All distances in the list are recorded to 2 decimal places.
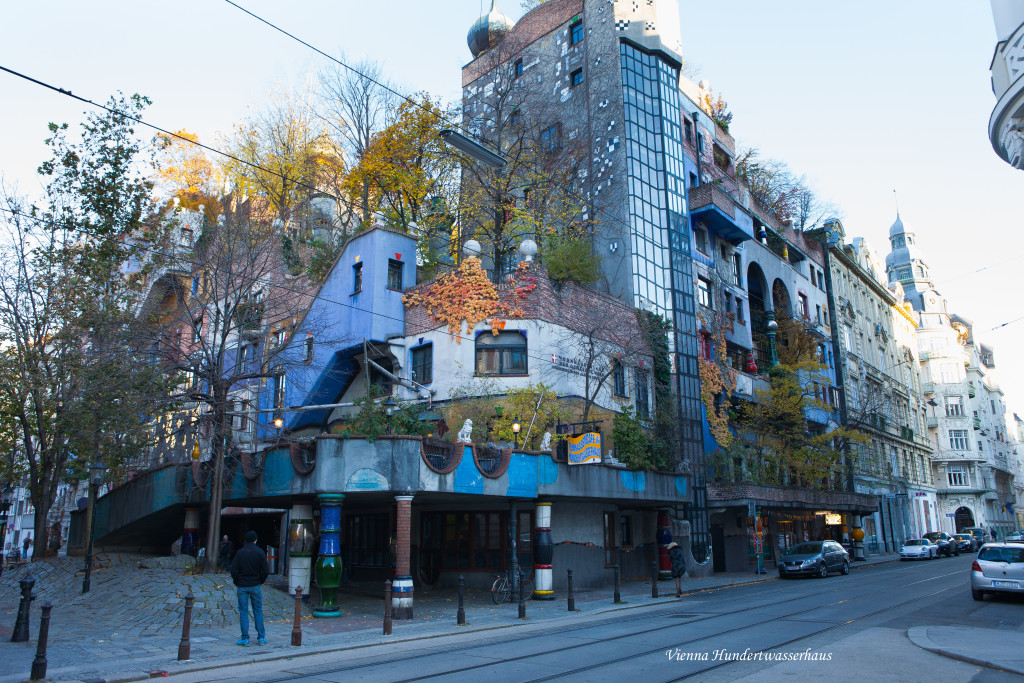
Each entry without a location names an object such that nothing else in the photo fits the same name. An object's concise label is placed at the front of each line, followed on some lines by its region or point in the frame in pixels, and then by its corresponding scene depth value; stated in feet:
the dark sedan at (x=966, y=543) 159.12
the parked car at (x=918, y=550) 136.56
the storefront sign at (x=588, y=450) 68.69
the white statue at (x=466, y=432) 65.88
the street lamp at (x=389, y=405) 69.62
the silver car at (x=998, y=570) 55.77
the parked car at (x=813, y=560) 92.27
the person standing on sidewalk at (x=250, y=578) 41.14
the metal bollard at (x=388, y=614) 46.73
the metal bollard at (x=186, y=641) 37.09
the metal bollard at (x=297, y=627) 41.73
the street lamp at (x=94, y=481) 64.85
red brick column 55.06
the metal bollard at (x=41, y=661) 31.81
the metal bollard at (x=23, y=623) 42.47
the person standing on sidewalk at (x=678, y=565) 71.41
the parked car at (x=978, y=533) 175.11
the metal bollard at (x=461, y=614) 51.20
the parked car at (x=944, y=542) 145.07
